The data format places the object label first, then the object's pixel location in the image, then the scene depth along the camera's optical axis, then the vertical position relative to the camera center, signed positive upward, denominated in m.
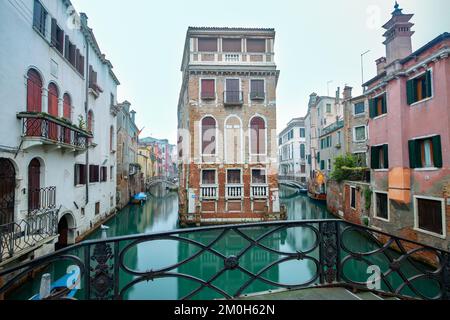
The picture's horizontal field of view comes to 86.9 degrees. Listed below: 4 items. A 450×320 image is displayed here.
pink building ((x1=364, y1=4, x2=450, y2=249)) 7.93 +1.06
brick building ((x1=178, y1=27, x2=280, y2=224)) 14.75 +2.61
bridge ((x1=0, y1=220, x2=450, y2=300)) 1.58 -0.75
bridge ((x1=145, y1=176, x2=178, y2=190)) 33.92 -1.79
